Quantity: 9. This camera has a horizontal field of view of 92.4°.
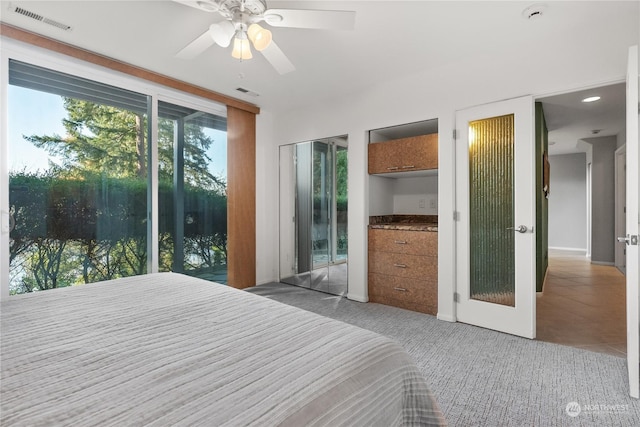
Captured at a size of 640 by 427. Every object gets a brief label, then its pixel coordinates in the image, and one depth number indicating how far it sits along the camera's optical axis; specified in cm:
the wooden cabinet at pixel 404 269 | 324
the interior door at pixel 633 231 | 180
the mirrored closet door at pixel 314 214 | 408
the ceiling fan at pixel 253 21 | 177
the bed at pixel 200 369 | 69
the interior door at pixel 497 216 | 263
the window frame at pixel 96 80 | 248
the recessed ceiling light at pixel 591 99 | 334
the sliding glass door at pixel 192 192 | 355
